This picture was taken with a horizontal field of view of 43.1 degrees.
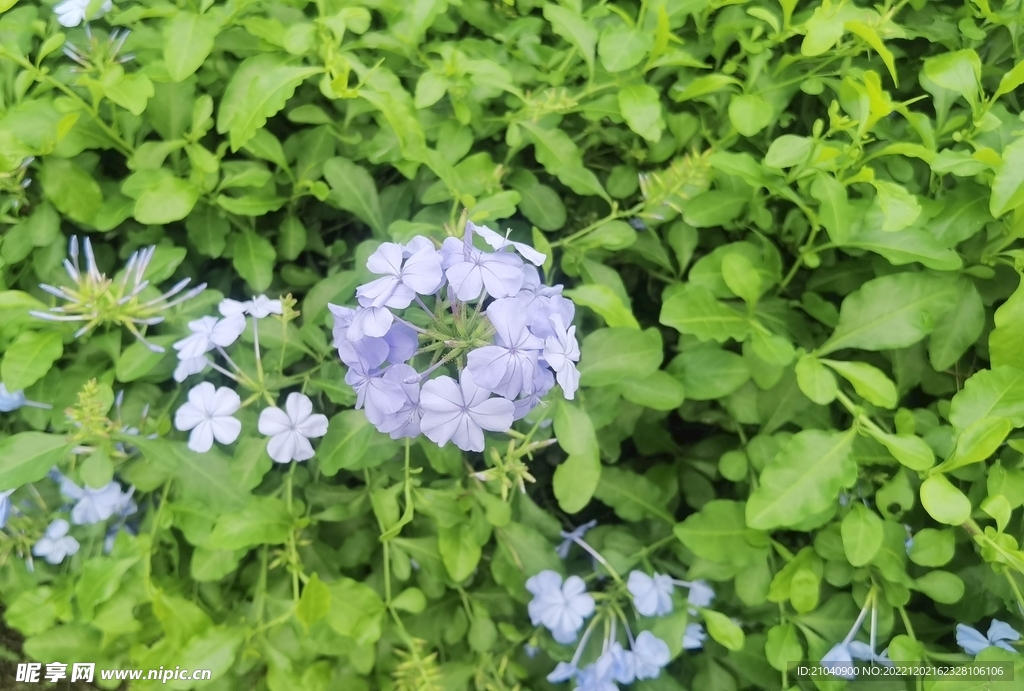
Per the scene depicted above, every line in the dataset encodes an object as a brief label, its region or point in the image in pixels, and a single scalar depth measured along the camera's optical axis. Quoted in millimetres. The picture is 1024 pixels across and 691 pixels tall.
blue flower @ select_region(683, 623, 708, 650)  527
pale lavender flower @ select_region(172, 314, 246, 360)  488
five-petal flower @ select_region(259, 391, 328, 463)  490
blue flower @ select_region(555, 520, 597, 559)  545
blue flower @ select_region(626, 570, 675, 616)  516
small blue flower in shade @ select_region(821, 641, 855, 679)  498
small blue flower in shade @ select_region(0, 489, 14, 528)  500
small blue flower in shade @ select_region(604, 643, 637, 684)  512
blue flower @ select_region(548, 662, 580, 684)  521
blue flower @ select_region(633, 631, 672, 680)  512
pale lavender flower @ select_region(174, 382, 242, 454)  496
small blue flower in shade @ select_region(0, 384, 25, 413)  504
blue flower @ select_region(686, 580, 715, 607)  524
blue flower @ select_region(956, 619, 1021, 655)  491
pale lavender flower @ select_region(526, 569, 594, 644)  514
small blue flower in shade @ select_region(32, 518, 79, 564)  518
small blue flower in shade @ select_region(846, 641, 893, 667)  502
